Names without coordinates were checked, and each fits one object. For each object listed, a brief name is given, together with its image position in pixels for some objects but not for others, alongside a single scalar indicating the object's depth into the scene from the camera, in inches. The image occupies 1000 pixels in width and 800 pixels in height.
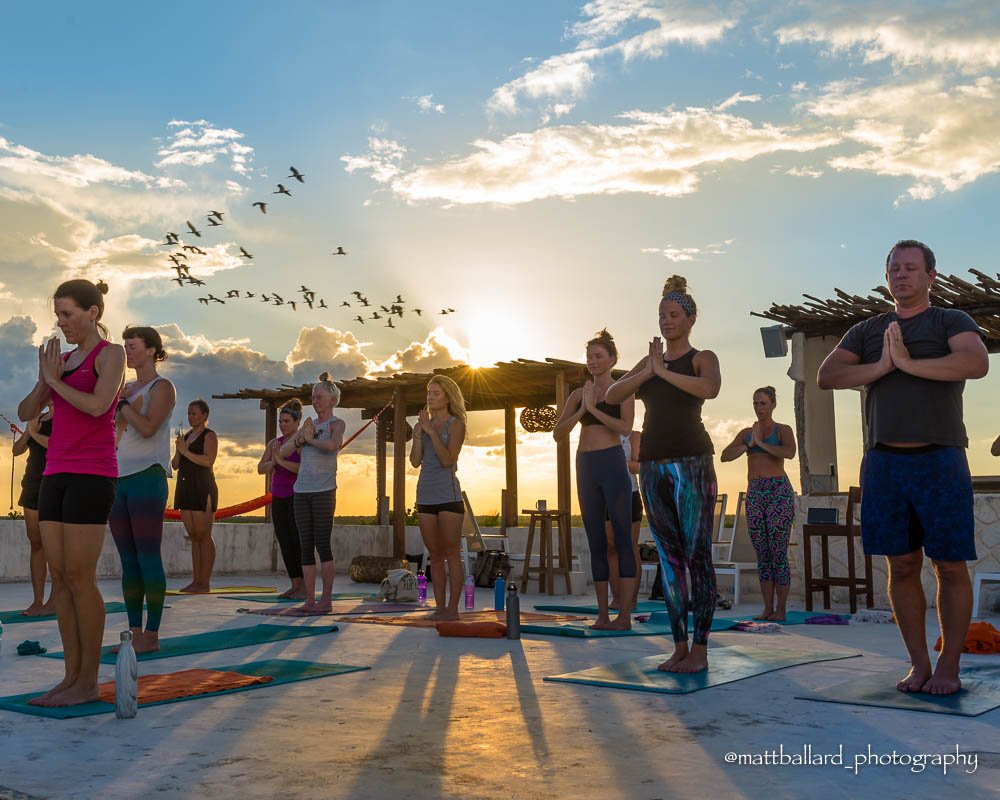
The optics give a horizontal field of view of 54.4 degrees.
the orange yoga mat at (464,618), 249.1
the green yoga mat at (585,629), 221.8
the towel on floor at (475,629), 216.7
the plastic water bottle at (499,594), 297.1
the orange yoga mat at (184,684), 137.1
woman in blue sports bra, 278.7
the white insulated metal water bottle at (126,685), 121.1
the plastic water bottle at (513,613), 210.7
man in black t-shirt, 139.3
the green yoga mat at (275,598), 321.7
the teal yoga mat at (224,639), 185.2
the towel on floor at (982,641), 197.8
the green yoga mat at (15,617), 250.8
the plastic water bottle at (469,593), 306.5
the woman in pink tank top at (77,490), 131.0
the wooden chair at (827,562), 322.3
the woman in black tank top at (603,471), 229.6
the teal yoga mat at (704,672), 147.5
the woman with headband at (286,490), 310.0
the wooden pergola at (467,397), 513.7
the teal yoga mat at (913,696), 129.5
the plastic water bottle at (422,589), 327.2
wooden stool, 397.1
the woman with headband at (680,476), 162.1
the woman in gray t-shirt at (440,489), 247.6
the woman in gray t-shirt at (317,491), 271.0
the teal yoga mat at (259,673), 125.7
